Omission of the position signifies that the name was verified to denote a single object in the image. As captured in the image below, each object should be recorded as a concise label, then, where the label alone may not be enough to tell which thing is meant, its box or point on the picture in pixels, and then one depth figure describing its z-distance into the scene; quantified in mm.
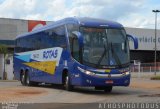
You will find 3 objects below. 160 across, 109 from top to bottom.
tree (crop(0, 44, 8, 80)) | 55894
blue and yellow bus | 22719
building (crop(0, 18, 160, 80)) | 58125
